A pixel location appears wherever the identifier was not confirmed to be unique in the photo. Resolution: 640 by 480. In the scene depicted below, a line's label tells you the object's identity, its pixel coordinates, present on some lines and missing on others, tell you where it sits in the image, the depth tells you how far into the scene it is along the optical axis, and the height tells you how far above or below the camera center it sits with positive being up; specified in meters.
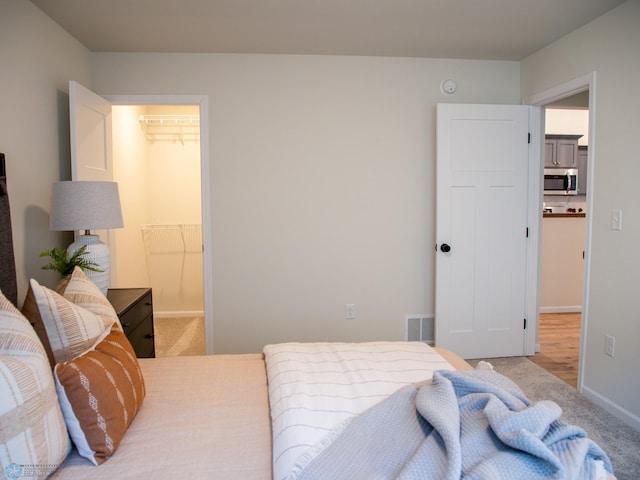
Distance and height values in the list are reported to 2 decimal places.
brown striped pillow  1.18 -0.56
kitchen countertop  4.97 -0.01
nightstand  2.41 -0.62
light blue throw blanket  0.99 -0.59
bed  1.01 -0.61
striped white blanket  1.22 -0.63
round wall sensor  3.51 +1.07
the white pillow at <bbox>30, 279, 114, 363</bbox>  1.38 -0.38
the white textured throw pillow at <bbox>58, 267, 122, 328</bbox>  1.65 -0.33
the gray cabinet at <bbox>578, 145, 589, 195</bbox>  6.24 +0.70
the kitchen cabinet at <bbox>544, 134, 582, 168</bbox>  6.14 +0.95
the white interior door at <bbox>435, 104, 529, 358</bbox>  3.39 -0.10
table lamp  2.30 +0.01
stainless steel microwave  6.11 +0.49
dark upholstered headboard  1.99 -0.18
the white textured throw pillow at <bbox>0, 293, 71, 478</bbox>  0.95 -0.47
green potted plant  2.25 -0.27
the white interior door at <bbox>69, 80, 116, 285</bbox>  2.69 +0.52
